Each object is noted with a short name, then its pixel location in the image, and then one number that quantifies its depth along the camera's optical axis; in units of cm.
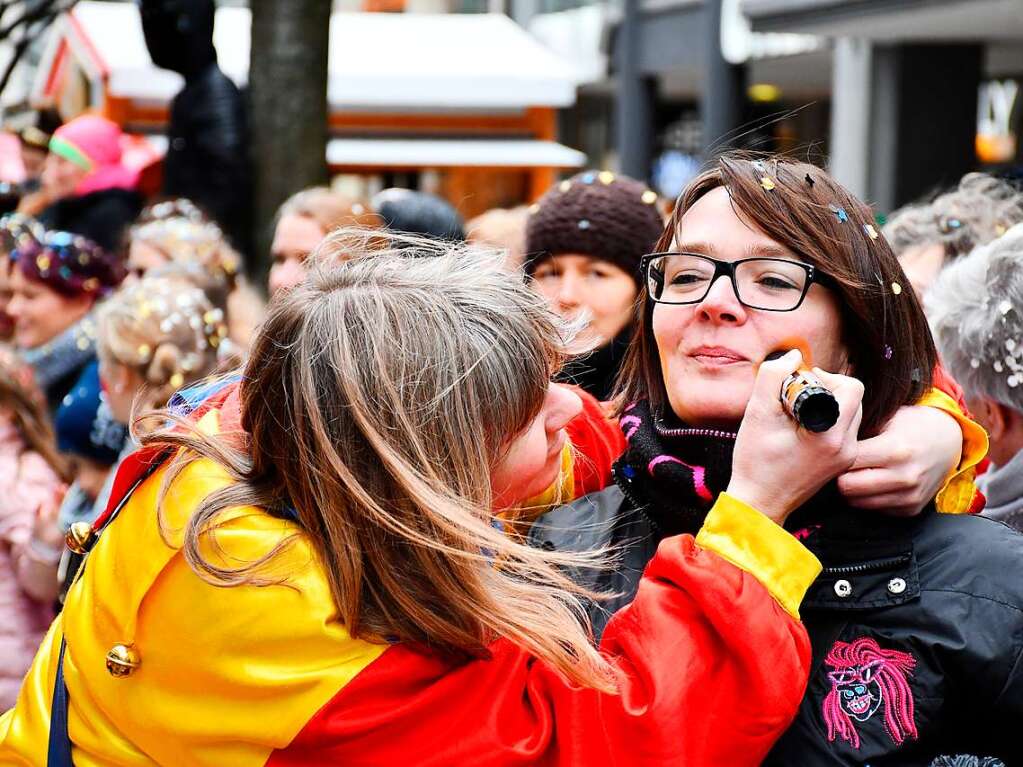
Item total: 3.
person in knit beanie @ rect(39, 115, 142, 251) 777
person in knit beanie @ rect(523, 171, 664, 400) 399
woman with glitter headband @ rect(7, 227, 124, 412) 487
